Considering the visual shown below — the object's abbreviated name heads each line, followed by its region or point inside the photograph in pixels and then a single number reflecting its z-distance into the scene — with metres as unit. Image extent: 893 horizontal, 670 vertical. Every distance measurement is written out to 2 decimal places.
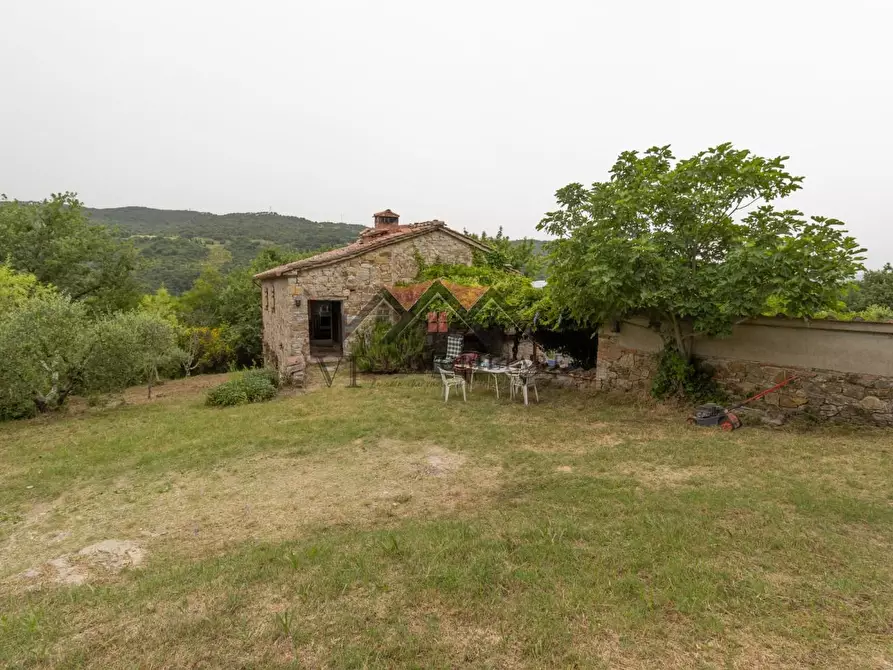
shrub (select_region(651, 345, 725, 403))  8.27
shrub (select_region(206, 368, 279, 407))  10.67
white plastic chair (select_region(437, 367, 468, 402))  9.63
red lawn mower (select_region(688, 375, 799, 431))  7.14
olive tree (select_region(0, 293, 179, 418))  8.86
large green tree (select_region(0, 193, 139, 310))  17.50
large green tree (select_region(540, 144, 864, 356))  6.69
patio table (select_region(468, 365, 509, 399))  9.52
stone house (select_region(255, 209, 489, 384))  12.92
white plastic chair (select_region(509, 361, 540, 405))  9.38
